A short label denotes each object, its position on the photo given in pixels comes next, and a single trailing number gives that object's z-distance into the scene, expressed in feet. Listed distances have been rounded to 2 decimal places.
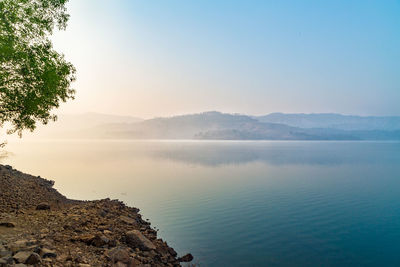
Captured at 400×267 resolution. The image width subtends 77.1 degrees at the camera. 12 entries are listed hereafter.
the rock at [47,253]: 38.75
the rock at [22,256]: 34.98
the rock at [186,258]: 60.95
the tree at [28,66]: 67.05
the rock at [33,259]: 35.45
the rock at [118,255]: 46.93
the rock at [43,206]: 73.77
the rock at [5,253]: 35.29
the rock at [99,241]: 51.08
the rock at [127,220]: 75.09
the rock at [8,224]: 52.18
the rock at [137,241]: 57.62
